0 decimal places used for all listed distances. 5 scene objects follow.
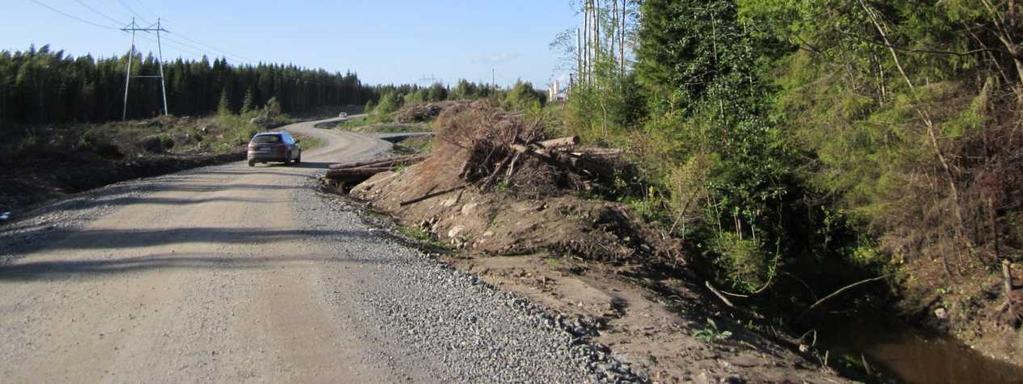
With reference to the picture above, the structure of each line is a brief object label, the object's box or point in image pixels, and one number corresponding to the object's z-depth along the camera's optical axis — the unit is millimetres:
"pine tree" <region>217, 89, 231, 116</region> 72025
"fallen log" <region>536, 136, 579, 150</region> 16828
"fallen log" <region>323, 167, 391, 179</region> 21406
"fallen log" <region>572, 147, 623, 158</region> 17766
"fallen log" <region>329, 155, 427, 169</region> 21109
